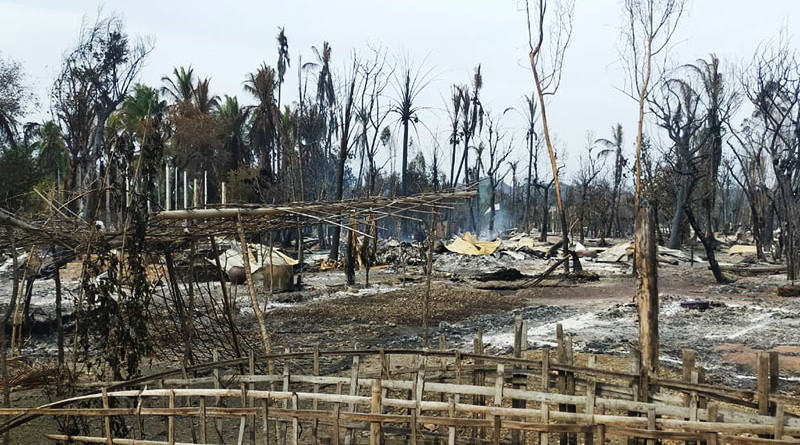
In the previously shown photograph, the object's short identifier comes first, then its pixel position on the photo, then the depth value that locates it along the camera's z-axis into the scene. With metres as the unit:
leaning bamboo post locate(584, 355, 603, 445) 3.97
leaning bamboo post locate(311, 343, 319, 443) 4.54
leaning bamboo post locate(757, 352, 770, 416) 3.84
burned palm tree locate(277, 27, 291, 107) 36.34
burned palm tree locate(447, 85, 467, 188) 41.16
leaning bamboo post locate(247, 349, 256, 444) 4.47
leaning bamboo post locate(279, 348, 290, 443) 4.82
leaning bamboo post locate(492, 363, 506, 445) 4.27
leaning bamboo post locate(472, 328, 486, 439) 5.37
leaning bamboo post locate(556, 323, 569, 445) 4.81
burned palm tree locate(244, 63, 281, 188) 34.47
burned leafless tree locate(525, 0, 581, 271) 18.72
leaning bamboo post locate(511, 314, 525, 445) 4.54
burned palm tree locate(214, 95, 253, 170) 35.66
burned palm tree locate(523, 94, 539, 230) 40.22
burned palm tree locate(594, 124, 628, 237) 40.47
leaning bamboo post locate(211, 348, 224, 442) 5.01
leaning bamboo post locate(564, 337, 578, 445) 4.65
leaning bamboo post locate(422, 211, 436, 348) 7.69
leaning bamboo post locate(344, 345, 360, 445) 4.73
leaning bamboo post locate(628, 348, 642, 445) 4.37
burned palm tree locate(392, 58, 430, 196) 33.08
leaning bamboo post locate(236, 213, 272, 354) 6.27
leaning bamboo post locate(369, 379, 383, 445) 4.05
